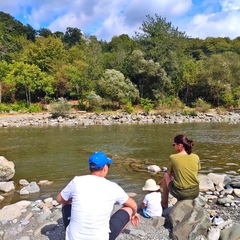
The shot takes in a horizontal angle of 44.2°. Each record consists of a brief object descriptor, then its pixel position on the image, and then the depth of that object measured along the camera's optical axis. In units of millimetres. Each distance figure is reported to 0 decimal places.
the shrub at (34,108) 32281
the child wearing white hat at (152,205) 5215
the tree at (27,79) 34391
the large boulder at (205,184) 7451
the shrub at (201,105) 33125
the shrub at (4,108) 31875
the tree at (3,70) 36031
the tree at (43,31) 76944
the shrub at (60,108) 28891
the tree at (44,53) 40188
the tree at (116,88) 33344
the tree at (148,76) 35219
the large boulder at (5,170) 8820
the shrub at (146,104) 33525
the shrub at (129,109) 32031
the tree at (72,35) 77619
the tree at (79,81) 35656
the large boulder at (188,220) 4434
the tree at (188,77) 38406
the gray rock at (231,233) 4295
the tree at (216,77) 35625
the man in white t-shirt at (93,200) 3145
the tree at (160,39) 36781
